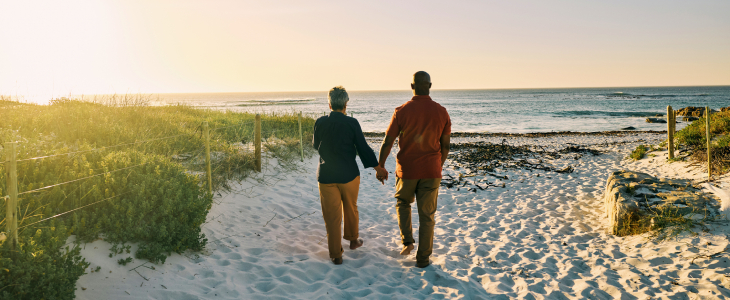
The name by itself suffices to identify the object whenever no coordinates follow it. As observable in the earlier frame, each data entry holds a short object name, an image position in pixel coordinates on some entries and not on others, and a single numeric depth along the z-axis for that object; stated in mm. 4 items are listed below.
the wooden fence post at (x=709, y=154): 6218
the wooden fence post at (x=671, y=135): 8634
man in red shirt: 3785
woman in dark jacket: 3898
